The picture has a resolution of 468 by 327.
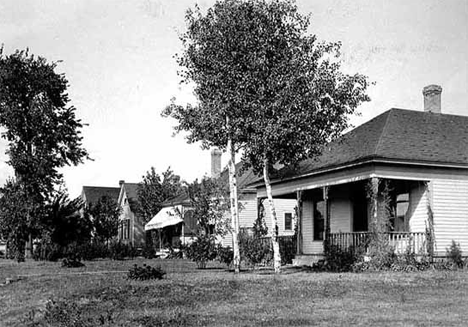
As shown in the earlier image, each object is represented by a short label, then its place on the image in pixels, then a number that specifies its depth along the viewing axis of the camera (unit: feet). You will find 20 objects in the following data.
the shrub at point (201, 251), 84.99
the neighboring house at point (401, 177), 79.24
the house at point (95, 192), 263.49
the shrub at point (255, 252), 97.19
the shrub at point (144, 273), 61.77
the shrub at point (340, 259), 75.10
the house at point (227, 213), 140.97
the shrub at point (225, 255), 105.38
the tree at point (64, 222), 139.74
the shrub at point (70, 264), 93.35
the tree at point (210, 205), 128.36
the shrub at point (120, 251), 127.03
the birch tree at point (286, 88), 68.28
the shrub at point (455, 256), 77.51
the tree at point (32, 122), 131.13
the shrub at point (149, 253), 139.95
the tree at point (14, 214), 132.77
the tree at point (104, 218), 158.20
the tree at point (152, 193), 196.95
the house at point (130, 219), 212.23
